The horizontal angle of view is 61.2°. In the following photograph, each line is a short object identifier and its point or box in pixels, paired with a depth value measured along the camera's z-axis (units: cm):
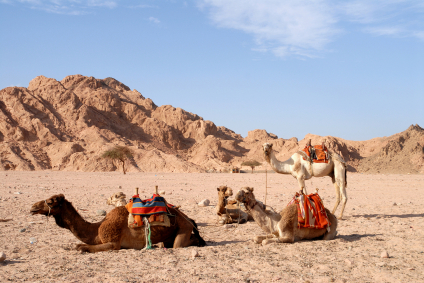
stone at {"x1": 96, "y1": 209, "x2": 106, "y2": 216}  1021
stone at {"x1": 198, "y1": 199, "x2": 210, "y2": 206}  1248
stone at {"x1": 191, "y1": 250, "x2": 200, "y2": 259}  583
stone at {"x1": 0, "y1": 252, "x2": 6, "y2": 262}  549
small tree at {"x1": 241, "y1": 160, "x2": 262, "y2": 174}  6204
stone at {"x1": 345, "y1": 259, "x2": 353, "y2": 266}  549
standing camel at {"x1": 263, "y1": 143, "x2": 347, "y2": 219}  1047
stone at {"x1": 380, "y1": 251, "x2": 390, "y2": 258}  589
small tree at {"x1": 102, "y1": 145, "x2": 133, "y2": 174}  4959
